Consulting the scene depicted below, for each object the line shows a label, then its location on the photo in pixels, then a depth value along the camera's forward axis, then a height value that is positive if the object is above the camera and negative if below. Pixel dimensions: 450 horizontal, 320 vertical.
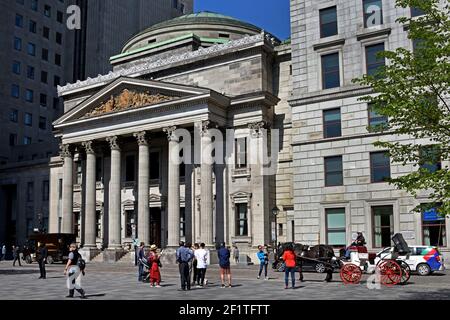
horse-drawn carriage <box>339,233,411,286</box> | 23.55 -2.26
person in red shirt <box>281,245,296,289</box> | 23.02 -1.96
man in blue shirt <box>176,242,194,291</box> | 22.77 -1.96
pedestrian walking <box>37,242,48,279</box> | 30.41 -2.29
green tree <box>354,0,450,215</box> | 18.61 +4.17
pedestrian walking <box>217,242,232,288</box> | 24.25 -1.99
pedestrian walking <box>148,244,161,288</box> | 24.38 -2.21
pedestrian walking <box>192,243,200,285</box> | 24.96 -2.32
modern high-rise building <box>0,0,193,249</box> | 66.50 +21.50
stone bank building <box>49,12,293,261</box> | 45.88 +6.00
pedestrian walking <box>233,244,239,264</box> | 44.00 -3.00
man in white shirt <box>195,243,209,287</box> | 24.38 -1.92
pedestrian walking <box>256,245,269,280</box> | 28.59 -2.21
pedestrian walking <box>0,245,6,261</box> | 58.33 -4.11
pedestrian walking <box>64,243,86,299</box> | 20.20 -1.96
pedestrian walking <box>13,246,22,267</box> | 46.12 -3.13
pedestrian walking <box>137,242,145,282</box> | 27.19 -2.26
